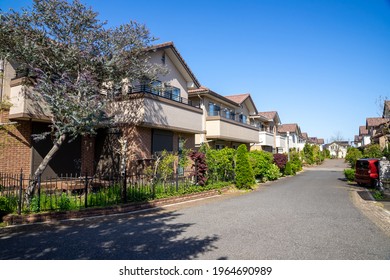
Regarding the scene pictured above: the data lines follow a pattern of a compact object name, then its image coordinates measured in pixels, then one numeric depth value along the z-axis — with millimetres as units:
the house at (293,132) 54688
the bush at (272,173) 21408
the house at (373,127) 33625
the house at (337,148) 88644
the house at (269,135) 30812
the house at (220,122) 19922
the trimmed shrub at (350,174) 20375
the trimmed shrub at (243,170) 15183
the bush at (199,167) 13016
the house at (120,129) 10750
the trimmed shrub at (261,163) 19984
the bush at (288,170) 27464
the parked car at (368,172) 16031
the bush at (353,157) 23034
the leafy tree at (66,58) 8680
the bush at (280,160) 25125
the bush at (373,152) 20300
